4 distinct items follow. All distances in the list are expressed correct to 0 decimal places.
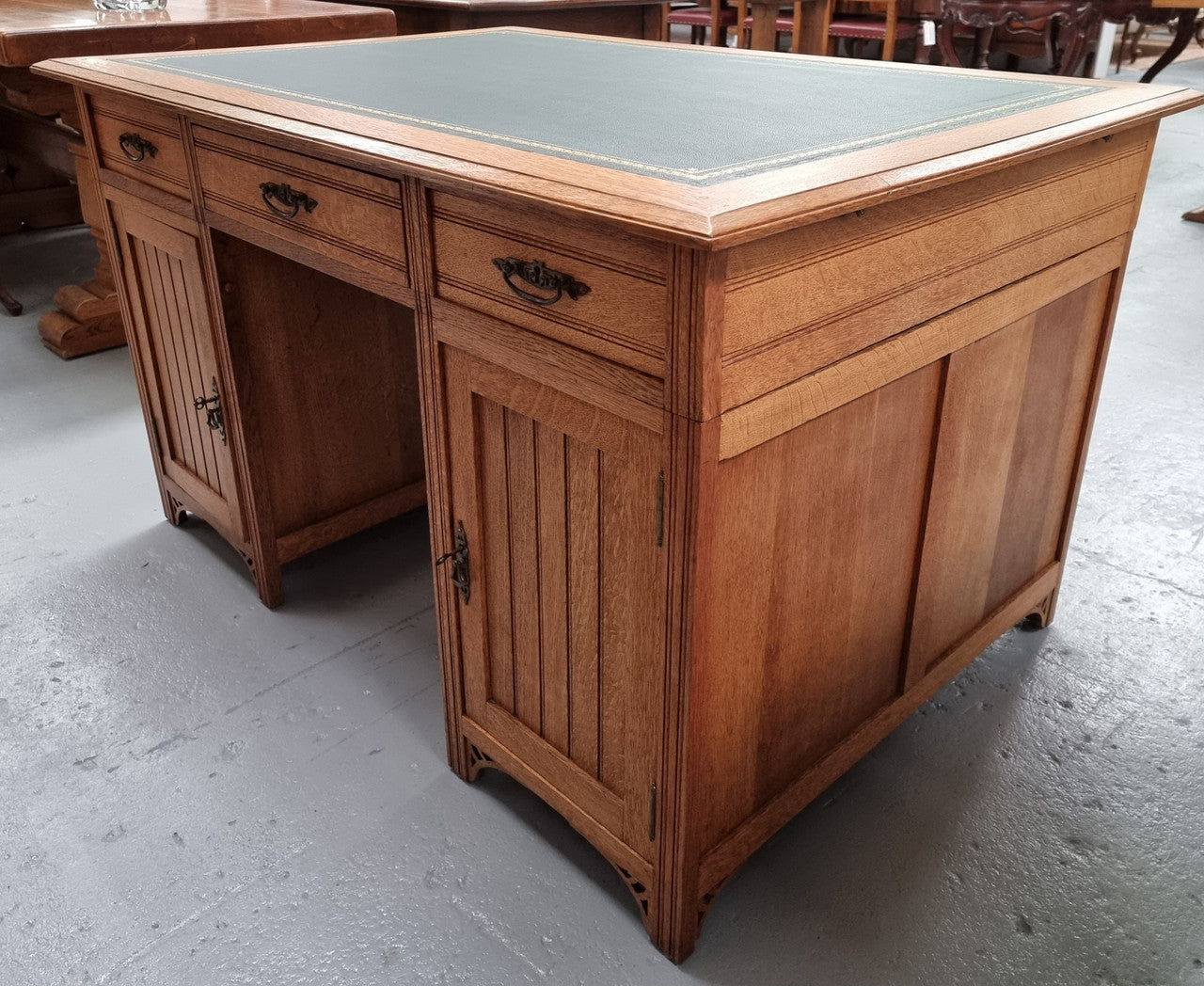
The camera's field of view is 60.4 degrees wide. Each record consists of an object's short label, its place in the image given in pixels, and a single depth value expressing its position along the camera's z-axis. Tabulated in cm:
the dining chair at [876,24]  569
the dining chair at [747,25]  350
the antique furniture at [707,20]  621
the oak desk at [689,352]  110
